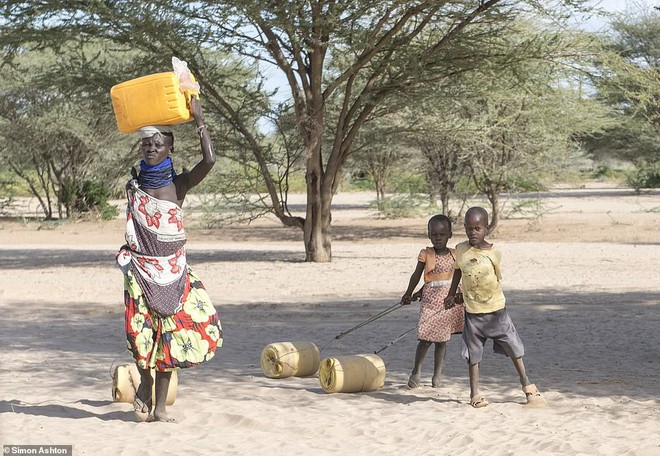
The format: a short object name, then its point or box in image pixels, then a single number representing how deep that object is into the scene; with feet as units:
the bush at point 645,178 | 160.73
